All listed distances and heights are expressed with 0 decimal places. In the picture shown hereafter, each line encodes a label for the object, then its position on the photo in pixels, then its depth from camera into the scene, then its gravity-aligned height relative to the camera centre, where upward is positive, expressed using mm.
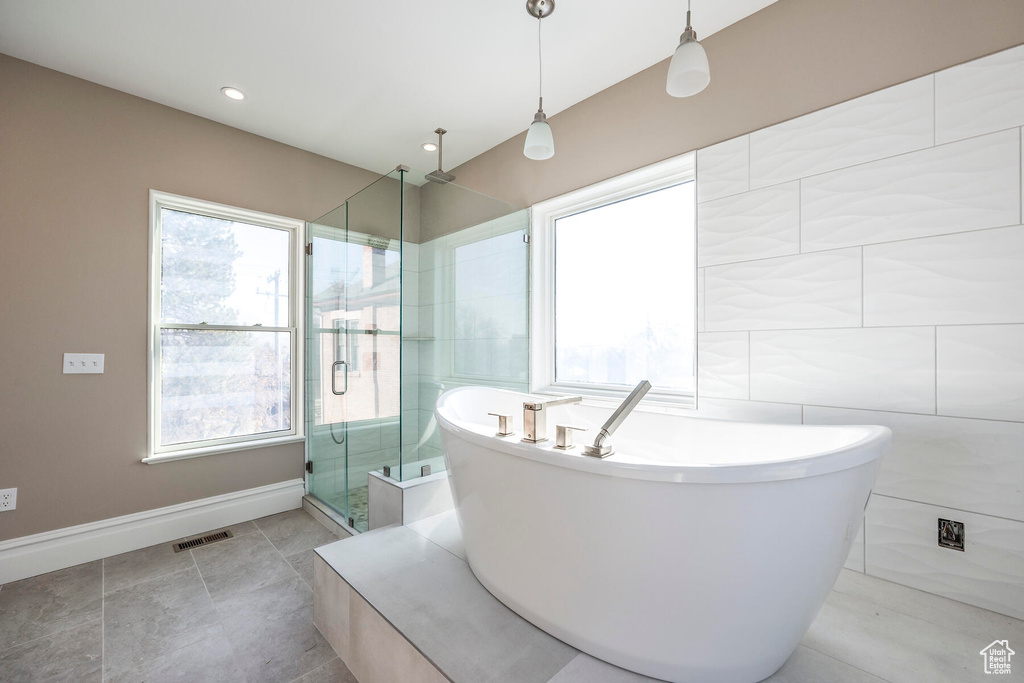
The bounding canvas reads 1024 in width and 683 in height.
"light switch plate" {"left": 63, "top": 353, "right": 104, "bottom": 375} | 2193 -131
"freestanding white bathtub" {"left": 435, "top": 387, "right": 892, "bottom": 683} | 918 -488
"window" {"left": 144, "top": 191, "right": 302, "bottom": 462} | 2523 +68
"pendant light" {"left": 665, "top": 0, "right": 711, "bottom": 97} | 1295 +843
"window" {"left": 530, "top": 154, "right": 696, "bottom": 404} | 2193 +319
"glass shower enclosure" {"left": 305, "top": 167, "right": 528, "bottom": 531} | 2158 +112
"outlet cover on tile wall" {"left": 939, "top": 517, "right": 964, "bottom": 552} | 1379 -623
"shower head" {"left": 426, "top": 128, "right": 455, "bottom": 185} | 2334 +956
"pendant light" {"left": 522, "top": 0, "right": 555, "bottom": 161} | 1755 +855
